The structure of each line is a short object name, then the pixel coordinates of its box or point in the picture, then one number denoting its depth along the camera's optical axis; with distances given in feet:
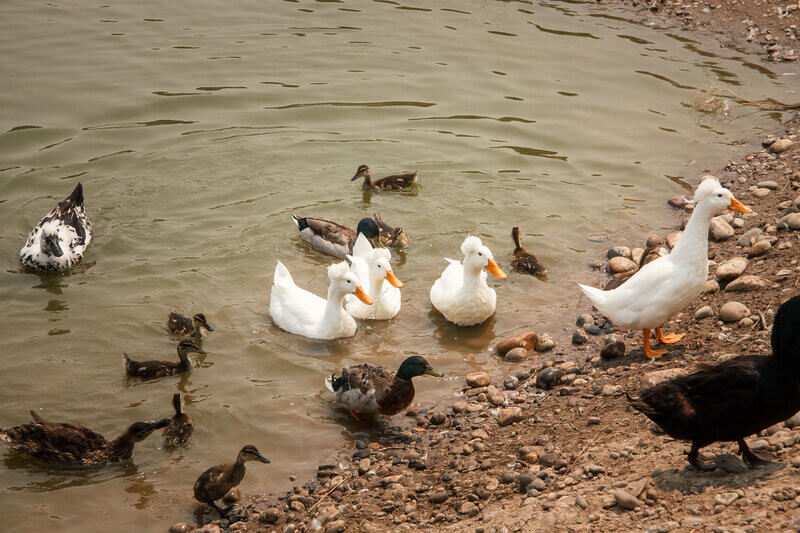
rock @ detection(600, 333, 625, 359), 25.57
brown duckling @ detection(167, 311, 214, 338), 28.02
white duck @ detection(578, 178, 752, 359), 24.18
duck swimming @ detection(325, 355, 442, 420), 23.40
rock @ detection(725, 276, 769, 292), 26.04
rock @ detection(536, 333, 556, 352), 27.71
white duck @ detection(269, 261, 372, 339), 28.89
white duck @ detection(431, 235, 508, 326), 28.96
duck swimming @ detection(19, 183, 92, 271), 31.27
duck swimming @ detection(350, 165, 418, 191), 38.78
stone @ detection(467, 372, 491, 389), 25.68
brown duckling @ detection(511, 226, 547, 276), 32.76
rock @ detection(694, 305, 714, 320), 26.18
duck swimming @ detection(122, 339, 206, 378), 25.93
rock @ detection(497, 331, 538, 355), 27.84
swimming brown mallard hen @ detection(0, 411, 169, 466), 21.91
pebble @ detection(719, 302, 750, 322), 24.56
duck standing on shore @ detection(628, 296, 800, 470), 16.58
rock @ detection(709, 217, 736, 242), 33.06
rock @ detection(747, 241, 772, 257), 28.66
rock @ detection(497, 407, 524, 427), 23.16
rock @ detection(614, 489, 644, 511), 16.24
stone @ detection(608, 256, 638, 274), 32.30
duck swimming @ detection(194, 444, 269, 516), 20.25
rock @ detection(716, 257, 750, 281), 27.73
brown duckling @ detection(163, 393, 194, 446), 23.27
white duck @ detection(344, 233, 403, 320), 30.29
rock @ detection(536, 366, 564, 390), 24.85
